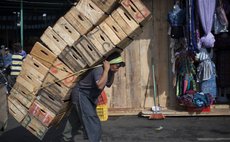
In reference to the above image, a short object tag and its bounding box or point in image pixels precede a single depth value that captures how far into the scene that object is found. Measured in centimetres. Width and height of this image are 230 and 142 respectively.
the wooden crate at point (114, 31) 625
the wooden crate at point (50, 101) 642
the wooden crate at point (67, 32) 638
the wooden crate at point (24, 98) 650
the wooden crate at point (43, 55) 643
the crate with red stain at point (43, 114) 642
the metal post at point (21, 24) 1398
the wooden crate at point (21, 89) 651
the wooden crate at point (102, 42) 626
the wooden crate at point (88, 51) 628
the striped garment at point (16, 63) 1313
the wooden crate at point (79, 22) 636
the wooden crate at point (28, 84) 647
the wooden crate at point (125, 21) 623
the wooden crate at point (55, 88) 642
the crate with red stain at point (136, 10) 623
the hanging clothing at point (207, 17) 944
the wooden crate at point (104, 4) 634
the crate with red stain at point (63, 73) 639
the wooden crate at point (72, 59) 636
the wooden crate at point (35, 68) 646
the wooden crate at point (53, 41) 640
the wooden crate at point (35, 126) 643
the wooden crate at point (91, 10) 633
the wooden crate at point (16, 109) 652
